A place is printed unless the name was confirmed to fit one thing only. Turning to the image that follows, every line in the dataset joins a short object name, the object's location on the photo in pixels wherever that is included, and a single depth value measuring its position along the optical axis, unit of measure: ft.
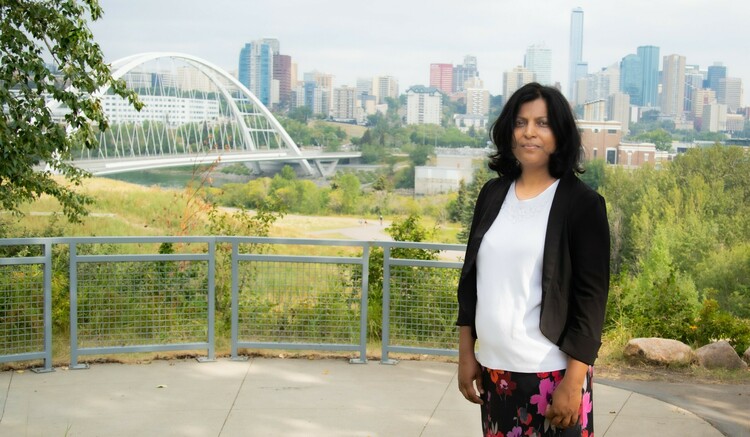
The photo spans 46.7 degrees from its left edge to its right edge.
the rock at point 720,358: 19.95
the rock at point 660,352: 19.88
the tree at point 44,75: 15.98
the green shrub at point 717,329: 22.28
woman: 7.18
